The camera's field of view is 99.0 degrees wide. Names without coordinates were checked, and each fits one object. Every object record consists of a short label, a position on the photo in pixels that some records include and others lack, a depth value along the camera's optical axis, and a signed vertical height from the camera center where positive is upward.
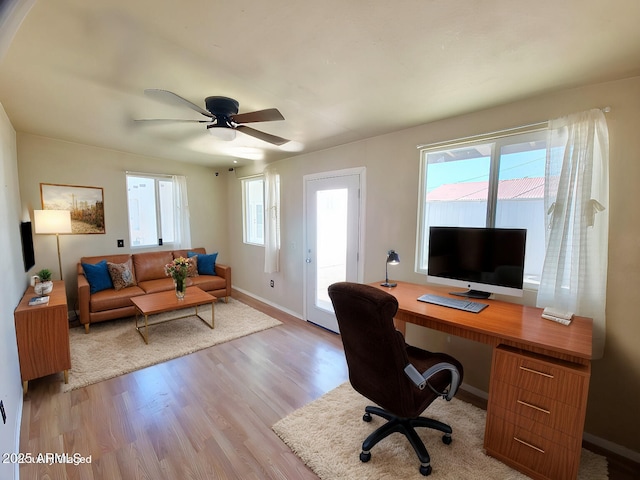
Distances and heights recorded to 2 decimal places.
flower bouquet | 3.51 -0.76
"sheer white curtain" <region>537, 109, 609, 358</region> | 1.79 +0.03
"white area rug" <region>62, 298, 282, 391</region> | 2.71 -1.51
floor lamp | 3.33 -0.08
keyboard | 2.02 -0.66
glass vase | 3.51 -0.92
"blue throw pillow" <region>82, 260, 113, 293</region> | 3.72 -0.84
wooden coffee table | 3.24 -1.09
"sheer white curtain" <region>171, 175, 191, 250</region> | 4.84 +0.05
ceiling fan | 1.97 +0.75
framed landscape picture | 3.72 +0.16
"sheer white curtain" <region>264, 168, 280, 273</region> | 4.35 -0.05
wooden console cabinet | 2.27 -1.07
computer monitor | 2.00 -0.33
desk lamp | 2.52 -0.37
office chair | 1.44 -0.89
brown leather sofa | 3.49 -1.06
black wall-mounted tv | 3.04 -0.34
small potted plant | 2.68 -0.73
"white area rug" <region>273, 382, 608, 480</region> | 1.65 -1.53
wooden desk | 1.45 -0.95
